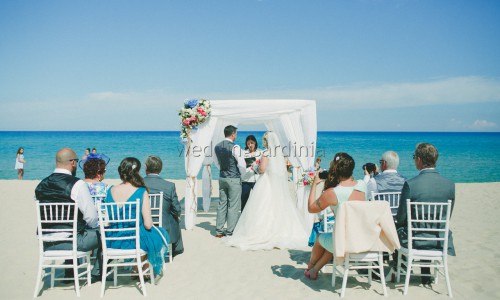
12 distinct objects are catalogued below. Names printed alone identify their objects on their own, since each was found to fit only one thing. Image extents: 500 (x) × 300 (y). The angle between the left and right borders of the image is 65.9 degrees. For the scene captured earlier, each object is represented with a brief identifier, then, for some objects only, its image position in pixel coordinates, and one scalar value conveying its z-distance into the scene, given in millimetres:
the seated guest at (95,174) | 5098
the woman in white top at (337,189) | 4051
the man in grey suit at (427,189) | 4176
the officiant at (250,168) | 7113
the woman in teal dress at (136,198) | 4402
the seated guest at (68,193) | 4168
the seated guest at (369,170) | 6953
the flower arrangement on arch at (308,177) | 6911
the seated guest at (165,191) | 5441
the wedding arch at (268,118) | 7578
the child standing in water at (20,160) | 16828
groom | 7070
